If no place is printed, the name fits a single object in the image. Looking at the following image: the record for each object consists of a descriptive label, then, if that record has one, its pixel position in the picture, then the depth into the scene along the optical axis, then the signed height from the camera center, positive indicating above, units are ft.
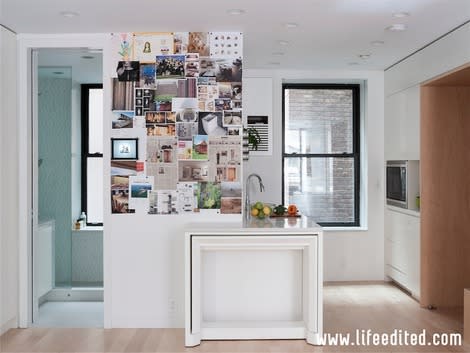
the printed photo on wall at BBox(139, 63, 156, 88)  15.28 +2.66
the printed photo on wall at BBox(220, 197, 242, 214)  15.26 -0.75
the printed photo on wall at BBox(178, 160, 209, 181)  15.25 +0.26
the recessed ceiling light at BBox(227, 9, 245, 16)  13.03 +3.78
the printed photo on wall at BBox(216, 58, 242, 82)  15.24 +2.83
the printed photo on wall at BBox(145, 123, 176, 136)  15.23 +1.25
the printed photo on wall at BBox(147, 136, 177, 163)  15.23 +0.77
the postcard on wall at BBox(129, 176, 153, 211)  15.25 -0.37
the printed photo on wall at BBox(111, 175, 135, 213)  15.26 -0.57
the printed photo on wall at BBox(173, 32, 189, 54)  15.25 +3.50
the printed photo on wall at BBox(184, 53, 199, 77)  15.26 +2.95
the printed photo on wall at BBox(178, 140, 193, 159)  15.24 +0.72
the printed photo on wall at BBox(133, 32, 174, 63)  15.25 +3.50
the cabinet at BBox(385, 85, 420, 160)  18.17 +1.77
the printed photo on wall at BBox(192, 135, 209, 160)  15.24 +0.82
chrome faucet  16.77 -0.92
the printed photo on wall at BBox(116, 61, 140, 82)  15.25 +2.87
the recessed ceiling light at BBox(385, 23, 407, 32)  14.56 +3.82
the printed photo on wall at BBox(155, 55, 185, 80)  15.24 +2.95
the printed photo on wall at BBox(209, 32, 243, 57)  15.24 +3.52
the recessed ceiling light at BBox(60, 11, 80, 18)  13.14 +3.78
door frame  15.28 +0.87
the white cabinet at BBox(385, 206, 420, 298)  18.30 -2.43
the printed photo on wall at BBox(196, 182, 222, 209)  15.25 -0.48
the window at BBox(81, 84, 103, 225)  16.01 +0.69
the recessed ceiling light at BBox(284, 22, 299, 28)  14.23 +3.80
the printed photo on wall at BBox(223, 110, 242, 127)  15.25 +1.56
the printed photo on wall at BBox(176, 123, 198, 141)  15.24 +1.25
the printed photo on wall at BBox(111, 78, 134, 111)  15.25 +2.18
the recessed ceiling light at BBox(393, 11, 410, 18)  13.42 +3.81
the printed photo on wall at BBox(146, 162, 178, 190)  15.25 +0.05
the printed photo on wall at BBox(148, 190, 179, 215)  15.21 -0.66
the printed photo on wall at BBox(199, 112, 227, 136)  15.24 +1.38
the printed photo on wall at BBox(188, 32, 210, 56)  15.25 +3.55
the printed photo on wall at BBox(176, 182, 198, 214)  15.24 -0.53
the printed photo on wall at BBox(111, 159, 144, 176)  15.26 +0.22
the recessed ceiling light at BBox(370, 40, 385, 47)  16.48 +3.88
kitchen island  13.78 -2.65
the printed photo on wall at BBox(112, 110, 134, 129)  15.23 +1.52
